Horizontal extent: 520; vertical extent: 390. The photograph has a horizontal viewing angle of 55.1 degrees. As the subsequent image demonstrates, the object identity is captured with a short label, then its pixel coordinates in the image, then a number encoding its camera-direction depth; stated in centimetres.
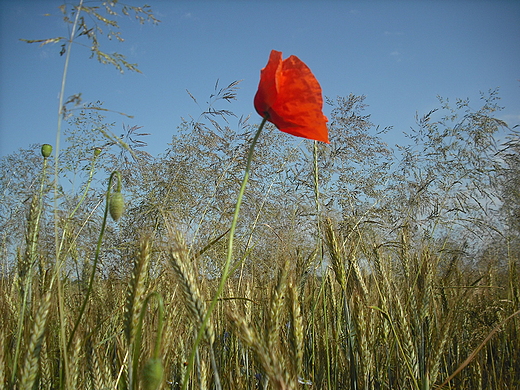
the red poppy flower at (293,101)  32
